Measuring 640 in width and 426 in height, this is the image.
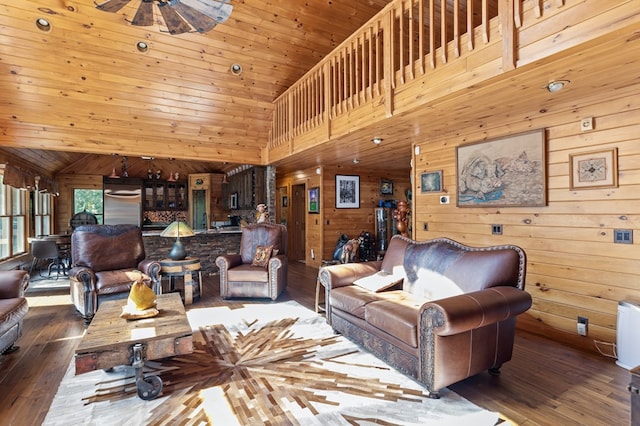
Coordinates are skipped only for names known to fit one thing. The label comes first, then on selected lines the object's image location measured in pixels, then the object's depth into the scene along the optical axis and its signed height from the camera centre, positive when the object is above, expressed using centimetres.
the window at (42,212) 721 +9
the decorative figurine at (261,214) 623 -1
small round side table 437 -76
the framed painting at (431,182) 446 +43
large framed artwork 333 +45
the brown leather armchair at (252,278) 454 -90
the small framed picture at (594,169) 281 +37
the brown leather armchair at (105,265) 368 -64
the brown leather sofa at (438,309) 213 -76
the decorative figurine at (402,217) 509 -7
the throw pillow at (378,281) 318 -70
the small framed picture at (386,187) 764 +61
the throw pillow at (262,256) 480 -63
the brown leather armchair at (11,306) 258 -75
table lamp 446 -26
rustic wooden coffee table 203 -85
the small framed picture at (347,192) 716 +47
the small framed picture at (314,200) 716 +31
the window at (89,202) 927 +39
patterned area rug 199 -125
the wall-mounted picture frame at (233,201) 881 +37
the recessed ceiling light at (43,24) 393 +235
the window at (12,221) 558 -10
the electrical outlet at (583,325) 299 -106
